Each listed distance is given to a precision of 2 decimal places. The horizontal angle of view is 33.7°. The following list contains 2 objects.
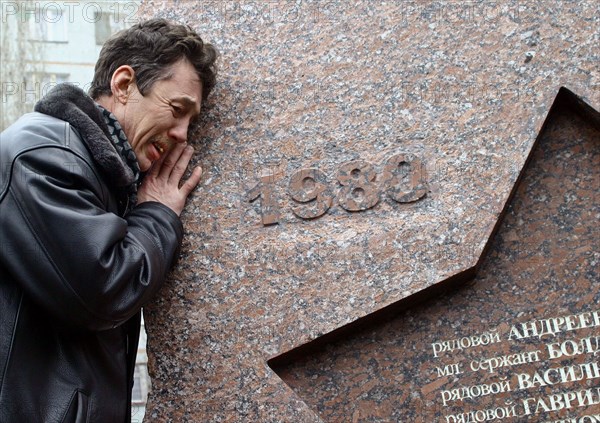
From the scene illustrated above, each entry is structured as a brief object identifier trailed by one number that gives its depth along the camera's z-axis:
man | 2.72
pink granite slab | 3.12
